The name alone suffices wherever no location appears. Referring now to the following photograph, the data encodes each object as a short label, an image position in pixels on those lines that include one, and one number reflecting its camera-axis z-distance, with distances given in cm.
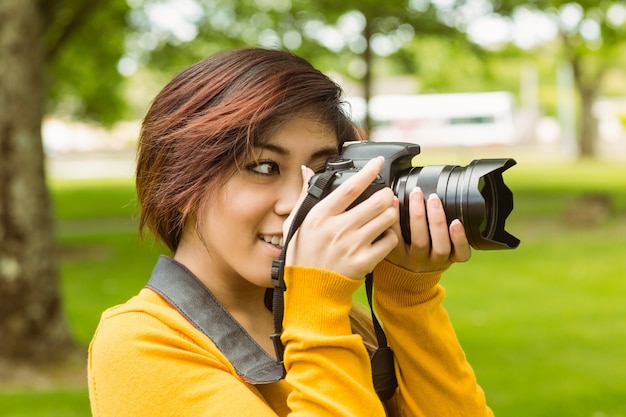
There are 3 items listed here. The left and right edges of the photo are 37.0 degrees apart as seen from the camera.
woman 141
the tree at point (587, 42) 1101
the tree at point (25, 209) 618
